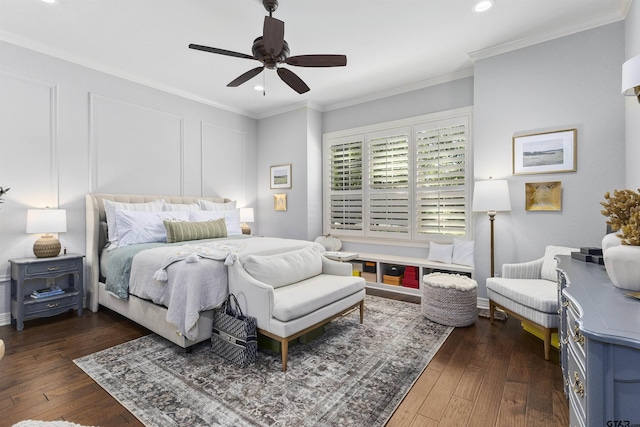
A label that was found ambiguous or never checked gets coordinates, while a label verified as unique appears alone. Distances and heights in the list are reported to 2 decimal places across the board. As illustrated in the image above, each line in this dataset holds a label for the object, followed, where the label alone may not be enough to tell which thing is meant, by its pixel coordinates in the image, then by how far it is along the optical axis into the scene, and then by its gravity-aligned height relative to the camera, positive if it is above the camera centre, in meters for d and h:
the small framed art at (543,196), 3.12 +0.15
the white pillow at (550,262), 2.82 -0.49
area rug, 1.78 -1.20
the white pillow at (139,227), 3.42 -0.20
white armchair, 2.37 -0.71
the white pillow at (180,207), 4.12 +0.05
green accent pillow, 3.54 -0.24
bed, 2.47 -0.55
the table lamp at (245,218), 5.23 -0.14
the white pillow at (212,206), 4.61 +0.07
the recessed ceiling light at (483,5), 2.64 +1.83
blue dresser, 0.89 -0.47
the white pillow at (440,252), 4.01 -0.57
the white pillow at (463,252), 3.83 -0.55
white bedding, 2.37 -0.57
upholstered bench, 2.27 -0.69
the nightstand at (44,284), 2.98 -0.81
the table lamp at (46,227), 3.06 -0.17
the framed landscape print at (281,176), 5.46 +0.63
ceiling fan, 2.36 +1.36
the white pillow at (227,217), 4.15 -0.09
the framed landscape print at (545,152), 3.05 +0.61
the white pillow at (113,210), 3.45 +0.00
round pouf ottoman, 3.01 -0.92
